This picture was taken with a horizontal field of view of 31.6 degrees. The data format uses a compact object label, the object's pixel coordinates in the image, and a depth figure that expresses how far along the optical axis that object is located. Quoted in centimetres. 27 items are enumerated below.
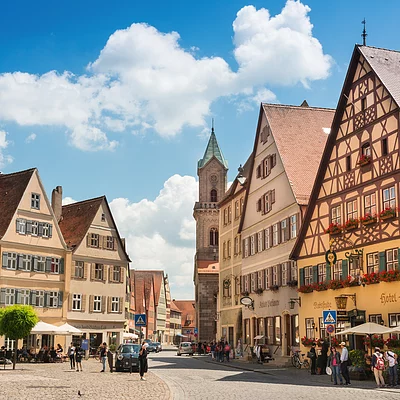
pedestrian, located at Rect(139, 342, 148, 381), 2823
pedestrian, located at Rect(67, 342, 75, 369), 3626
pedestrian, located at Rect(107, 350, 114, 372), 3453
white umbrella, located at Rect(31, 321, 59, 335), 4288
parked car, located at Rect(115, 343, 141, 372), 3406
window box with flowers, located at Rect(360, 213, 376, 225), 3052
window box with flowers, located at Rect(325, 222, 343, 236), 3334
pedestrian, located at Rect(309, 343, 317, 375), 3145
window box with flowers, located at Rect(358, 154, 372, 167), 3158
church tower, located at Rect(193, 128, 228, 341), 8150
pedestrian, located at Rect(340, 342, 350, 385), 2530
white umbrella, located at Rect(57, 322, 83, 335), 4316
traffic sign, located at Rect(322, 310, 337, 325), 2600
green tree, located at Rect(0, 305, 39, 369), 3694
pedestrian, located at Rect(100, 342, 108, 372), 3466
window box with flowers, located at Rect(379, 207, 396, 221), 2895
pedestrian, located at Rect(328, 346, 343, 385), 2550
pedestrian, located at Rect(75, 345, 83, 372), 3484
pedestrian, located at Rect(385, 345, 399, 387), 2402
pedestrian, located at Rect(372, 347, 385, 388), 2422
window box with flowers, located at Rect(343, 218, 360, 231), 3191
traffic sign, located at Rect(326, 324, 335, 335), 2566
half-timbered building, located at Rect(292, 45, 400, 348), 2970
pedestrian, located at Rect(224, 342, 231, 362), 4706
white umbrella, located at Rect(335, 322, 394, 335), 2747
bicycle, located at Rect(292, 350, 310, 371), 3550
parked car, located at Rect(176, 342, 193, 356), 6762
